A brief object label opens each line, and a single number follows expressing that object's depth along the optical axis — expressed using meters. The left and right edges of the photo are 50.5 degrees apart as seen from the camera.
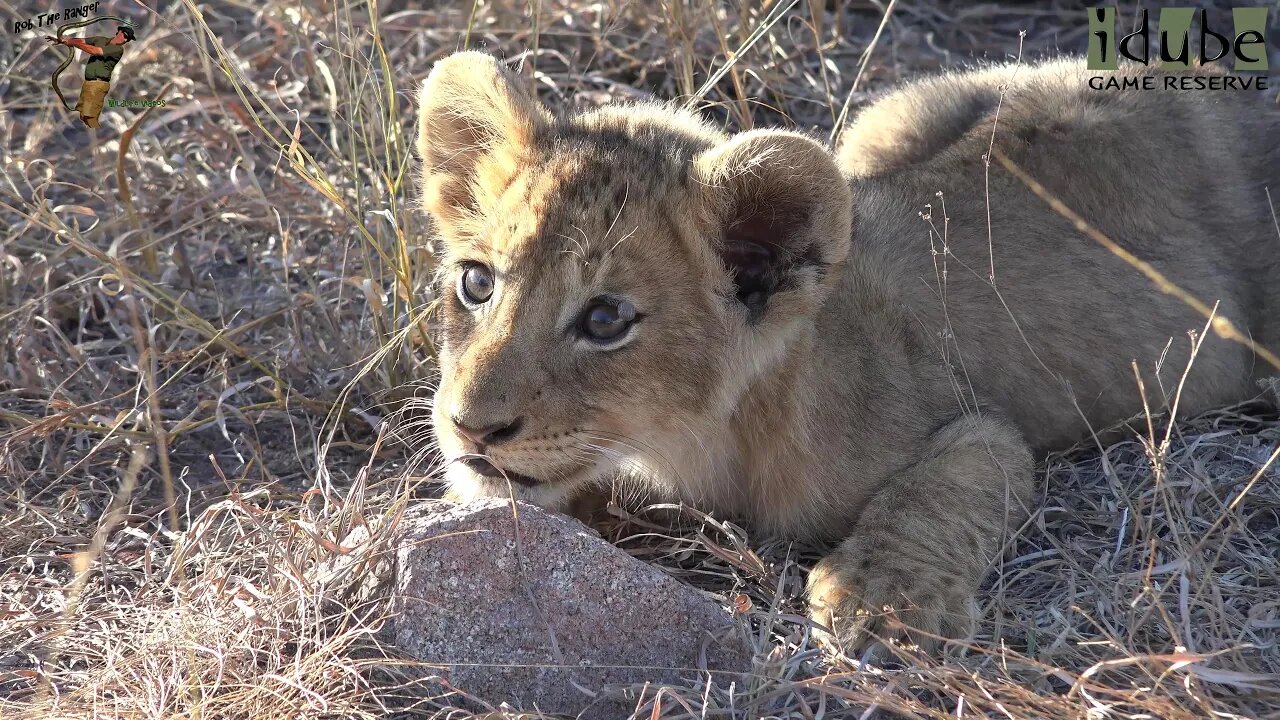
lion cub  3.23
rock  2.90
